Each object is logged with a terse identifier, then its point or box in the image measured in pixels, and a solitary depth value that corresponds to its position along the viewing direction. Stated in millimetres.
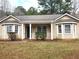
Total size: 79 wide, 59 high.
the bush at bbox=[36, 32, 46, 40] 11643
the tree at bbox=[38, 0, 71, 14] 21050
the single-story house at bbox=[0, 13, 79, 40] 11345
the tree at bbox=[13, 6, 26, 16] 27084
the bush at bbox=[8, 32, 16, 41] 11518
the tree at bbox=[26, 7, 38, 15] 21679
